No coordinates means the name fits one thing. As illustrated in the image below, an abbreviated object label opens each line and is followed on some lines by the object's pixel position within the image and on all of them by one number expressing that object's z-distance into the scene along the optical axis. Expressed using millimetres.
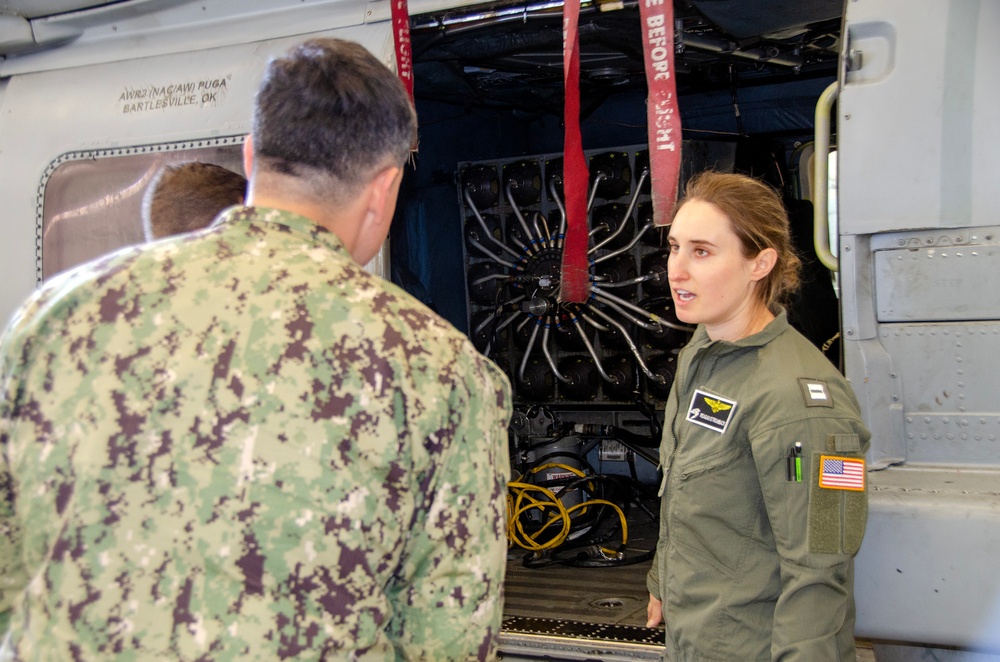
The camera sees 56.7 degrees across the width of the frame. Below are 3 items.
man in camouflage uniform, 1175
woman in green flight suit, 1829
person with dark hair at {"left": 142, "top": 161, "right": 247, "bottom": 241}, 2283
